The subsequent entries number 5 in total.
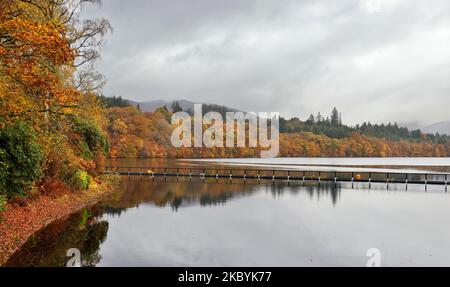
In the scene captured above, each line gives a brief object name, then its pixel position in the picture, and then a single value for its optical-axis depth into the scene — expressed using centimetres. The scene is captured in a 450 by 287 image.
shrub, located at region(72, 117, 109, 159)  2834
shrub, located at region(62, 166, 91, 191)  2503
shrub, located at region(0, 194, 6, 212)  1356
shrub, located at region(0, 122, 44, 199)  1469
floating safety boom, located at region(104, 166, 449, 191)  4295
